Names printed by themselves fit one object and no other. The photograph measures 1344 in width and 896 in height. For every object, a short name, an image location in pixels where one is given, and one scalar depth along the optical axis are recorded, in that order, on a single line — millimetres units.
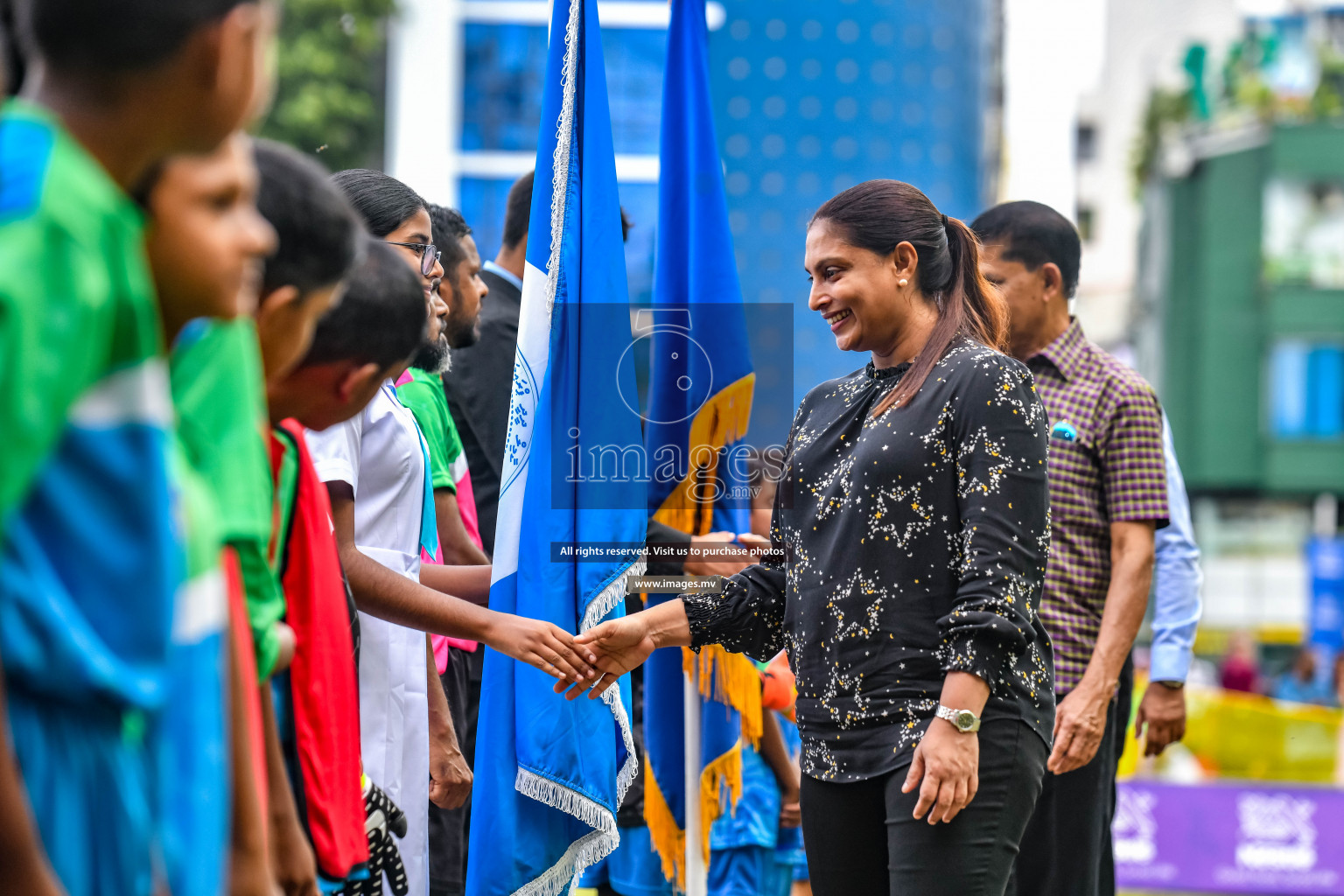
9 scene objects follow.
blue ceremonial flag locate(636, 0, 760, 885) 7805
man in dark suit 7777
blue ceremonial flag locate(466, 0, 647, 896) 6414
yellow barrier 20859
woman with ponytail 4918
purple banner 17750
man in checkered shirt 7184
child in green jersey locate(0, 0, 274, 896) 2330
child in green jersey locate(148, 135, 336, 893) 2641
